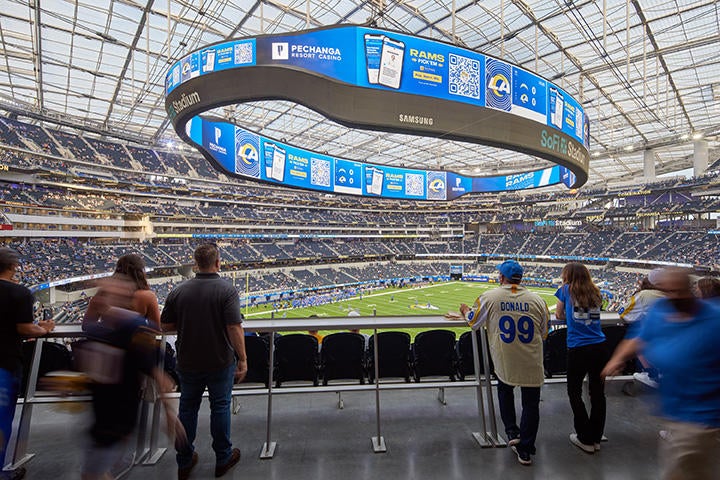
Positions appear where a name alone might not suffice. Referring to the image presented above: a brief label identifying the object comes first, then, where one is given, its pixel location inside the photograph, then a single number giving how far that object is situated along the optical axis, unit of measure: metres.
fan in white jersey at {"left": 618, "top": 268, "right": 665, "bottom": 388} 3.04
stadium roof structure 12.62
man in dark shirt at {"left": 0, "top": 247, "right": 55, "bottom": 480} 2.13
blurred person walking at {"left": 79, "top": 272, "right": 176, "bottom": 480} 1.89
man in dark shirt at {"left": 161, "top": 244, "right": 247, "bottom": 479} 2.29
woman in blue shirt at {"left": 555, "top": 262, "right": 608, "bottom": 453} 2.68
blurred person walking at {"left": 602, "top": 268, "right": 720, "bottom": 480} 1.47
